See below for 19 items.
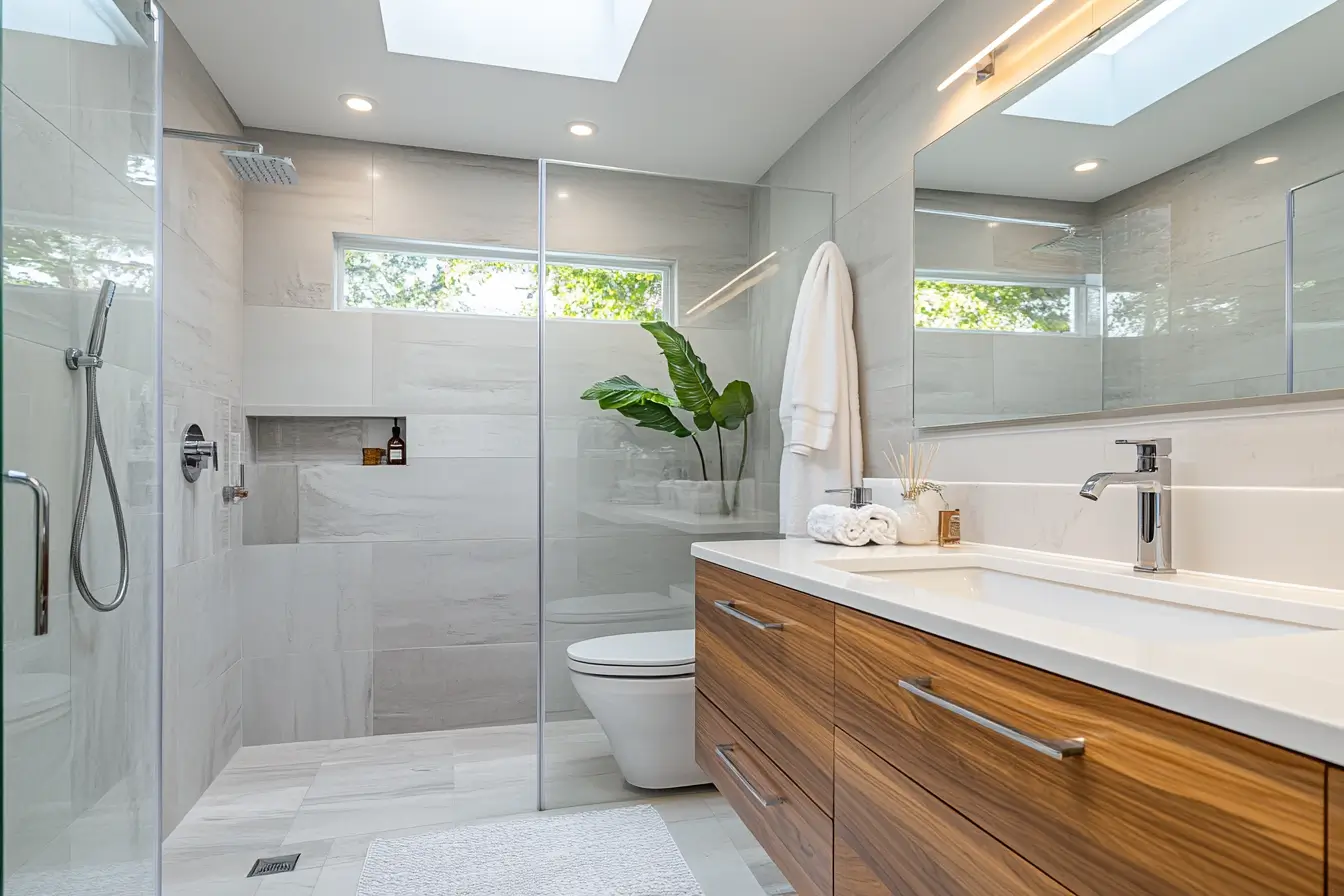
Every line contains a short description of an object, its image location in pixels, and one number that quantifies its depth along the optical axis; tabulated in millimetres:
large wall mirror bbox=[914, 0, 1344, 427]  1215
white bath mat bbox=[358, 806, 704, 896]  1981
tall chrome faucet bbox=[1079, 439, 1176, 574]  1367
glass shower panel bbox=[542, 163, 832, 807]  2426
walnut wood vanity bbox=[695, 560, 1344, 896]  609
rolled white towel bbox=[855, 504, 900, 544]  1944
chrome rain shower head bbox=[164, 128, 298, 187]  1943
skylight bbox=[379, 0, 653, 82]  2422
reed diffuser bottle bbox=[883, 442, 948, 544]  1950
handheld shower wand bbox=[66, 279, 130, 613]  1281
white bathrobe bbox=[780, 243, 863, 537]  2418
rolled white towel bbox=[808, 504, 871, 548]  1931
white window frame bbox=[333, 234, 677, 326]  3212
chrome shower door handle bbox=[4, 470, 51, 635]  1136
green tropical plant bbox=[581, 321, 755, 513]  2436
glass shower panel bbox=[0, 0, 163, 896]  1064
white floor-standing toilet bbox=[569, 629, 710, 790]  2279
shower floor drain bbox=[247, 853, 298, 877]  2084
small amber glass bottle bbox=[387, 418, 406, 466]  3163
